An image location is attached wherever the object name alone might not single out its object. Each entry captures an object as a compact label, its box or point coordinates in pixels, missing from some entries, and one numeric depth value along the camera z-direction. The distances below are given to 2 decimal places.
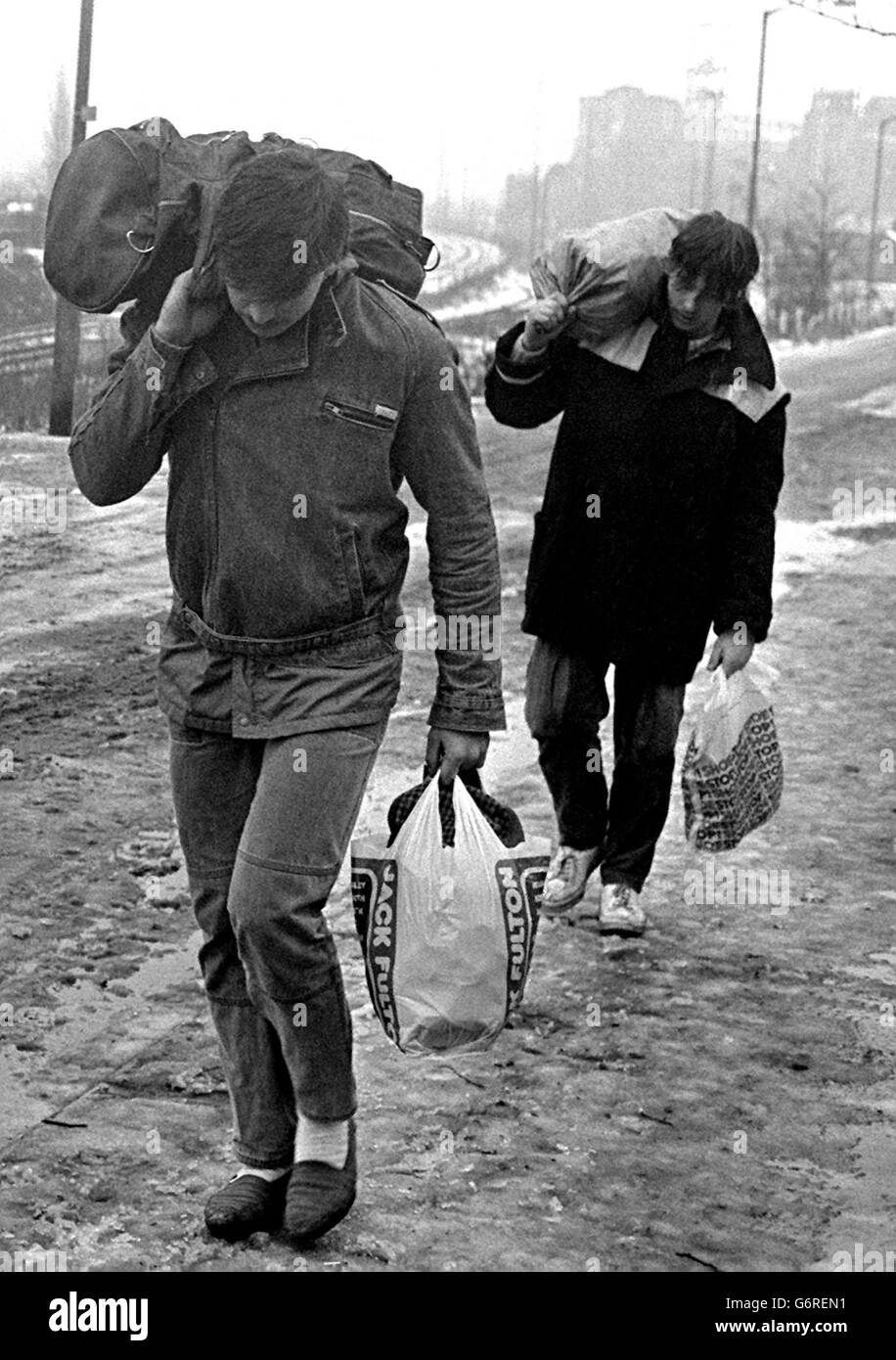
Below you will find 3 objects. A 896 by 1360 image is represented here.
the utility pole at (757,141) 37.01
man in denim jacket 3.33
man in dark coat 4.89
